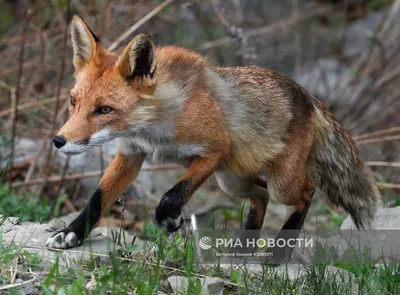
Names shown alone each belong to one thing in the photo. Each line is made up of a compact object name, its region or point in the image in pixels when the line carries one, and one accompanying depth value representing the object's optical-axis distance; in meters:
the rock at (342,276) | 10.03
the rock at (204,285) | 9.02
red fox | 10.22
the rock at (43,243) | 9.62
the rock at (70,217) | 14.83
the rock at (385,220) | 13.87
